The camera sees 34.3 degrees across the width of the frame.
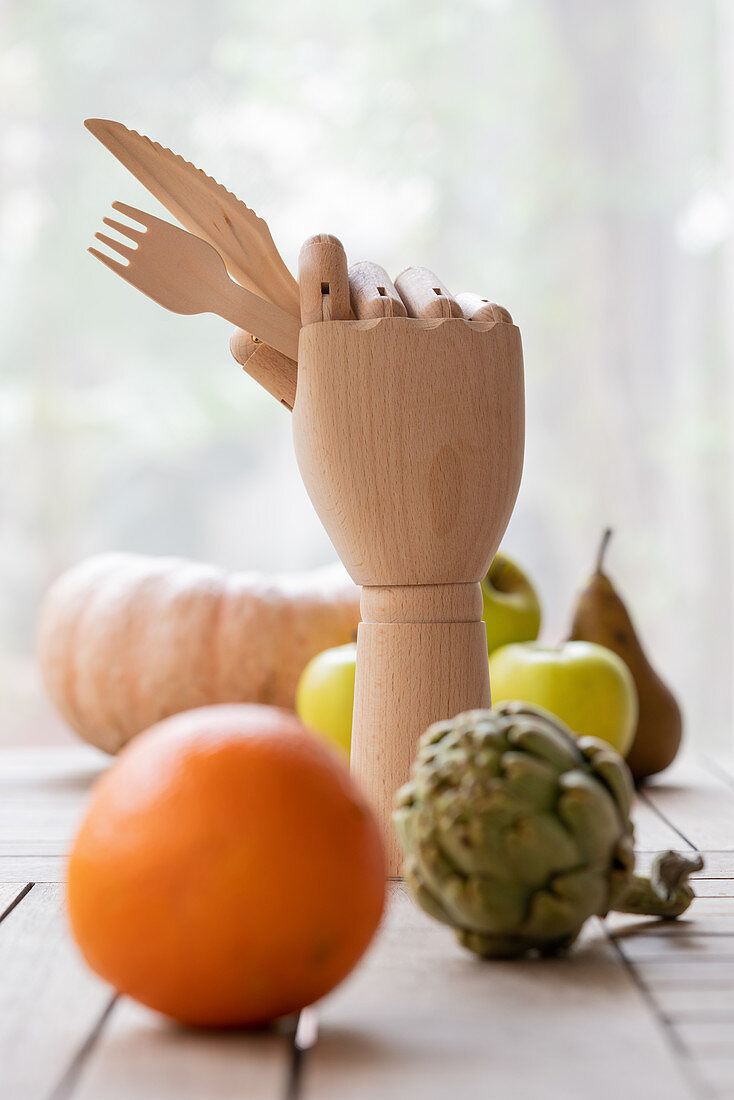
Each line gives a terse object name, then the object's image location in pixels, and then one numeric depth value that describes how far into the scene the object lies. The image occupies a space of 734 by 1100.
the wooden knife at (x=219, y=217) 0.69
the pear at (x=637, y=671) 1.05
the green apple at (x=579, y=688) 0.96
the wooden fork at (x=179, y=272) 0.66
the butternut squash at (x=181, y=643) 1.14
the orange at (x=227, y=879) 0.40
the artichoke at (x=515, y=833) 0.47
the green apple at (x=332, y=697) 0.96
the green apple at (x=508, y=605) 1.09
